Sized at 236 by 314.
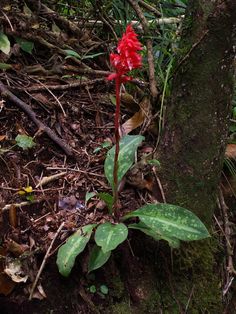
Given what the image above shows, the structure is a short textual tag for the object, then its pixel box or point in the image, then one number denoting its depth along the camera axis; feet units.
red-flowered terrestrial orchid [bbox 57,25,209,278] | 4.41
